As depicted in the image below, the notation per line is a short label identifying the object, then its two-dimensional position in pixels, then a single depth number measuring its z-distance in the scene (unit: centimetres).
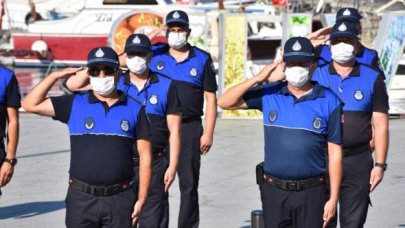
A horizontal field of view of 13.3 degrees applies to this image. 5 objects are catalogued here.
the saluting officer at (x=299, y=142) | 1167
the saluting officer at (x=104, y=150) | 1137
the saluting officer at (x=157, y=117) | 1384
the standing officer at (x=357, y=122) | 1335
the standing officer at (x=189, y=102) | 1552
